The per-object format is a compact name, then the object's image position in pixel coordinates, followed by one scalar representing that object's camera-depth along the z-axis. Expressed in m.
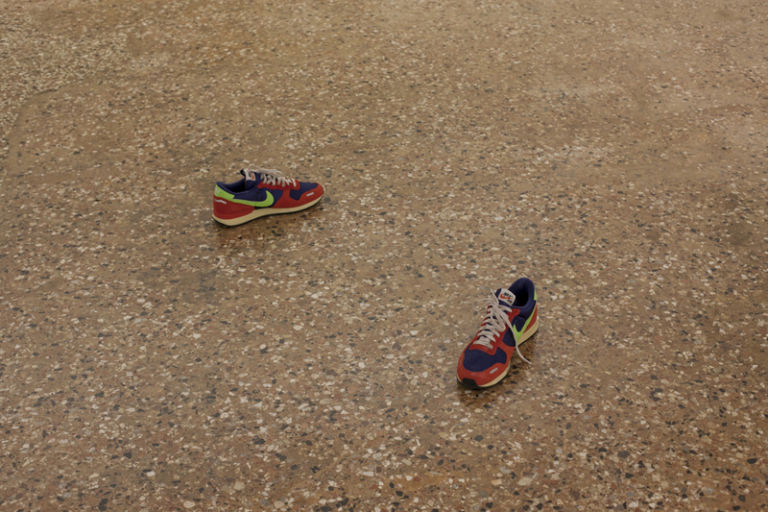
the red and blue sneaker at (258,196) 2.33
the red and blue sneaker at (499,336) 1.80
